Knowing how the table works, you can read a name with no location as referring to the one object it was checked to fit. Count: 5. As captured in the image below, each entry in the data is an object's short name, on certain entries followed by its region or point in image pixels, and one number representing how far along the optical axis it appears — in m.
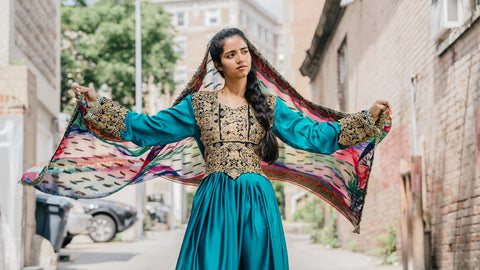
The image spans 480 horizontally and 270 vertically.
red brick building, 7.99
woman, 4.38
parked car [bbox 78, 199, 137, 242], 20.62
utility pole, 24.86
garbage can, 11.66
